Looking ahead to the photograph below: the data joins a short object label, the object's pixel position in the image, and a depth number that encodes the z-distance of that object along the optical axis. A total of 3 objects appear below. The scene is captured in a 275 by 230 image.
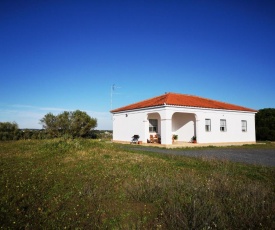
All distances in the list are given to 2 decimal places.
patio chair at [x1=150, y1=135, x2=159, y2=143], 22.90
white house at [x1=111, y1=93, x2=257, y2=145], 21.58
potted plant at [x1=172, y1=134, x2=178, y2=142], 25.14
